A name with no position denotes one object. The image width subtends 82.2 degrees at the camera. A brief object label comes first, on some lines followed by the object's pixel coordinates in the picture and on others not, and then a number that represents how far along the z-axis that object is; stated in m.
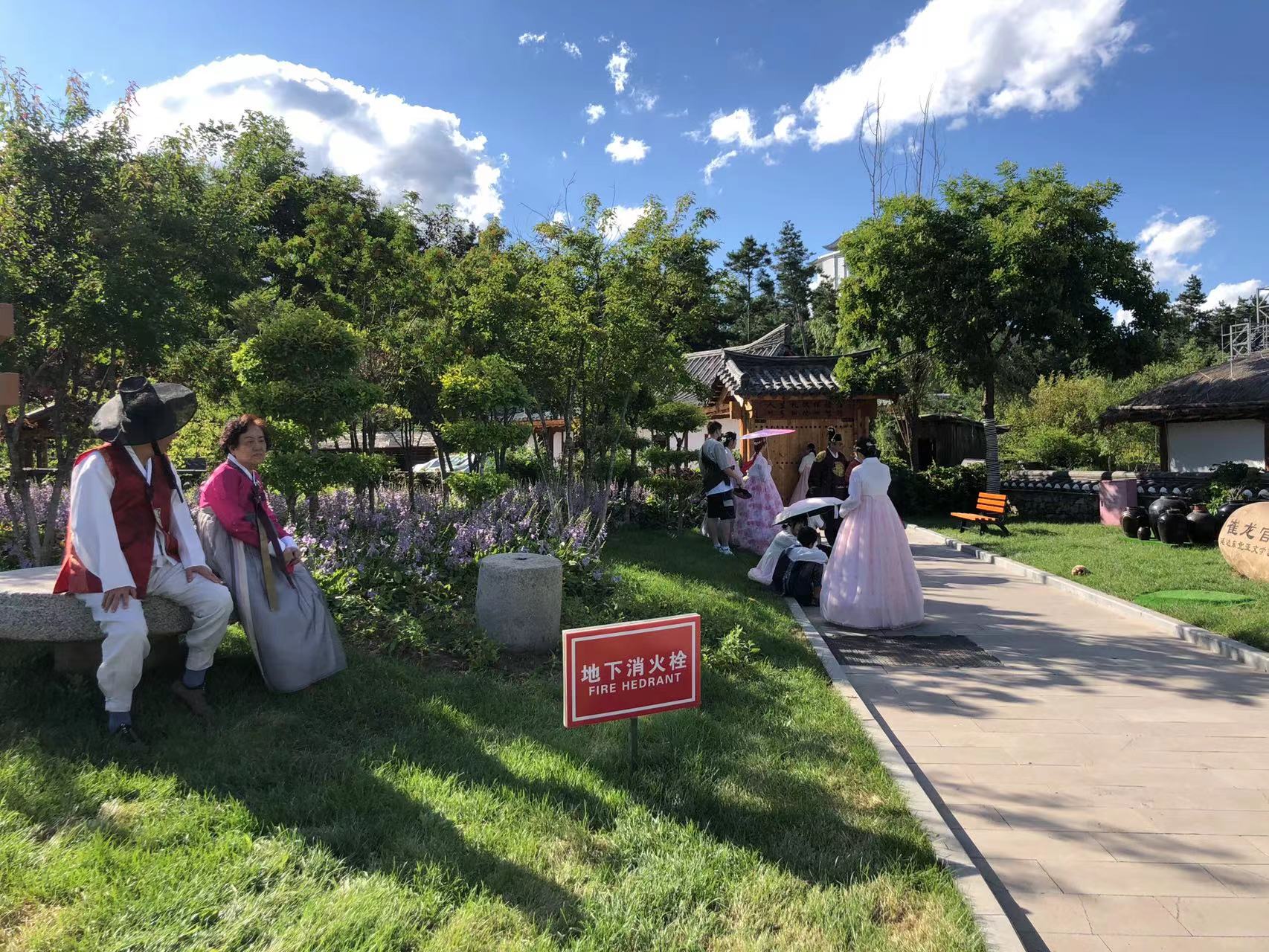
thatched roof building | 15.64
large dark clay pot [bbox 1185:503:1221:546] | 12.01
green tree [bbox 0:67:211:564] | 6.21
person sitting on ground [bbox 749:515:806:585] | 8.42
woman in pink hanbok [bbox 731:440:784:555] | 11.25
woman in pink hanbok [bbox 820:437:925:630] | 7.15
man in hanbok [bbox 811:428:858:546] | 11.98
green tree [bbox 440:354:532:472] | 9.07
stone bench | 3.78
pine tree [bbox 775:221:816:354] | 49.22
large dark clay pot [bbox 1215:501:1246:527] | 12.11
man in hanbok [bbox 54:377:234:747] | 3.51
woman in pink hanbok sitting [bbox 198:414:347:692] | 4.20
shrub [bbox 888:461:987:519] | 17.81
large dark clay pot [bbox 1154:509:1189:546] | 12.24
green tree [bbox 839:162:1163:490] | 14.22
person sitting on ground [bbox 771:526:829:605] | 8.11
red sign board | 3.29
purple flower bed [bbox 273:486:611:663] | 5.44
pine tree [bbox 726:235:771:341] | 50.84
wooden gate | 16.88
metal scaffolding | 20.92
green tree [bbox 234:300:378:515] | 6.35
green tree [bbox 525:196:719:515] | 9.08
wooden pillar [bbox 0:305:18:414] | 2.73
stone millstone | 5.40
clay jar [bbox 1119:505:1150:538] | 13.27
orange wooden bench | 14.02
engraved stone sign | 8.87
